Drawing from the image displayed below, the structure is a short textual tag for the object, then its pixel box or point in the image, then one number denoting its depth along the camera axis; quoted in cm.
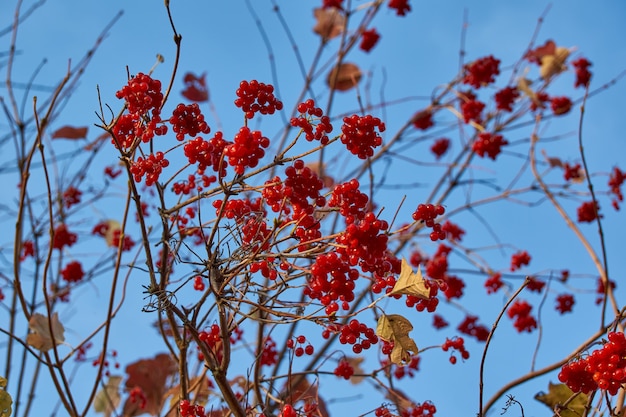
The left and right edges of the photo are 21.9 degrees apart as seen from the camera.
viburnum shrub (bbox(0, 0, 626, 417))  173
